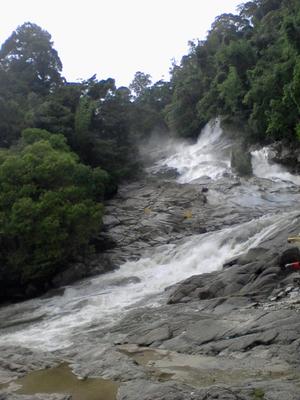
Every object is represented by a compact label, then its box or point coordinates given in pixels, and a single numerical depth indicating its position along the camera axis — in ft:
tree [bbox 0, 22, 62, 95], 164.76
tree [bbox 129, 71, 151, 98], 231.30
